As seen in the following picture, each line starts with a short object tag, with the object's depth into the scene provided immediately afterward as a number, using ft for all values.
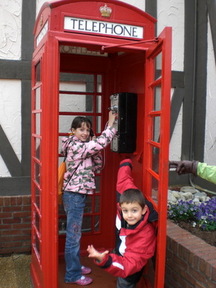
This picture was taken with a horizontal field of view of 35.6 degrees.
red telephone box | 8.07
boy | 7.72
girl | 9.99
